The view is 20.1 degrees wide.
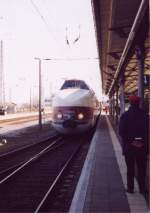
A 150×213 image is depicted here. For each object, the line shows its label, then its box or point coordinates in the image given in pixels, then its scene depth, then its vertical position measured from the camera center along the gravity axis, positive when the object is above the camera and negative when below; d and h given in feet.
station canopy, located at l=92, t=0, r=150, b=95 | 32.48 +9.35
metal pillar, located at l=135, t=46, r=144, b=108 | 37.32 +3.01
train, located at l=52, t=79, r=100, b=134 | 72.59 -1.10
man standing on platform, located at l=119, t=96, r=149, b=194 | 25.18 -1.97
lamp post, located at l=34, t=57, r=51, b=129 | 105.93 +5.36
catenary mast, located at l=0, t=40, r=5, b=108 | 204.74 +10.40
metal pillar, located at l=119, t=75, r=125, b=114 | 79.55 +2.18
